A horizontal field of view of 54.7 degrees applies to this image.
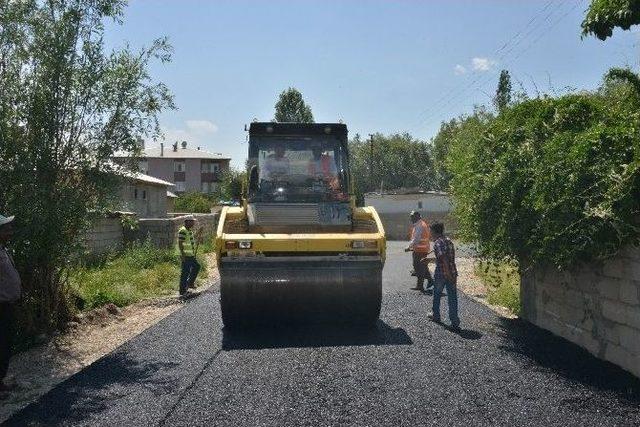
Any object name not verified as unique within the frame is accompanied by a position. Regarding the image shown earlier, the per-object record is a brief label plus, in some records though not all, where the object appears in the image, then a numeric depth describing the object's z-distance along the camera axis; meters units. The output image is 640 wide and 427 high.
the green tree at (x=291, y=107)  53.38
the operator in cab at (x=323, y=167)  9.36
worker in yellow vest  12.48
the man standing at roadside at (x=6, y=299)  6.06
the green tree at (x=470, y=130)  9.41
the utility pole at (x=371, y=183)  72.09
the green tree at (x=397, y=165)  76.75
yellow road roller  7.91
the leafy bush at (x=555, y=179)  6.09
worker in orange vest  12.68
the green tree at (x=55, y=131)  7.68
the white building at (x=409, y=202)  42.22
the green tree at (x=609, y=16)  6.74
